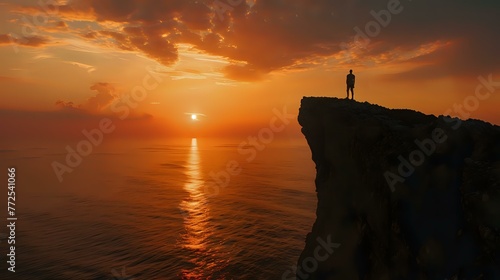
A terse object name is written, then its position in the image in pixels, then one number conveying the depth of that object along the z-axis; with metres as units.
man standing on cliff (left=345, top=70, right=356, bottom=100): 24.16
